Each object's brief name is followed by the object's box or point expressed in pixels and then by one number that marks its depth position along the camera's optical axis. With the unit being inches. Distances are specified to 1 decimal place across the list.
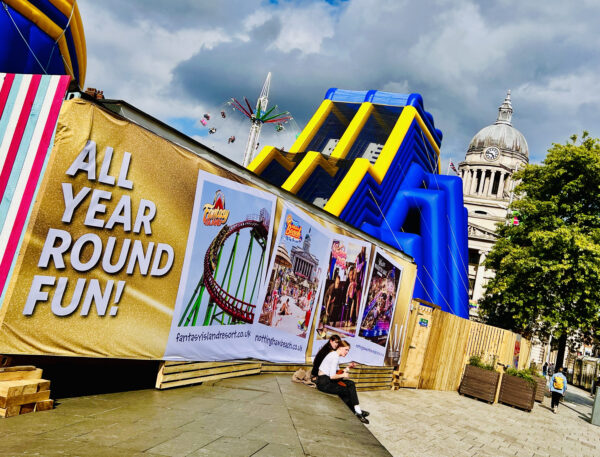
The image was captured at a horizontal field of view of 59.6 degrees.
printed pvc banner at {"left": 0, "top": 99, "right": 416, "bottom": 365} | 184.7
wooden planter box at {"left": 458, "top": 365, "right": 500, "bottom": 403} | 567.4
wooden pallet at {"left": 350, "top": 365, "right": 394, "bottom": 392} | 419.2
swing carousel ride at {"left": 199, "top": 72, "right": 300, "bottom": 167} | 1557.3
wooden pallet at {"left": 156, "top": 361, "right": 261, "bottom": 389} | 238.2
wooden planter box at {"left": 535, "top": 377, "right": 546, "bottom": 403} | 669.0
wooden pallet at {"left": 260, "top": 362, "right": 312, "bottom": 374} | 326.2
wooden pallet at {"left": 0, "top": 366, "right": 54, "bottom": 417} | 164.4
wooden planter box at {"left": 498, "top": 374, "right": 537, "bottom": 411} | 558.3
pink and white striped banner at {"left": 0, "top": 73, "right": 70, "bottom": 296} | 181.3
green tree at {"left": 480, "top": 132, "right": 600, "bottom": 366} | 752.3
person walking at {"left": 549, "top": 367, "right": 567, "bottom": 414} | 594.2
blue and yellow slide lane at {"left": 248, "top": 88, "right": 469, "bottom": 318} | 703.1
